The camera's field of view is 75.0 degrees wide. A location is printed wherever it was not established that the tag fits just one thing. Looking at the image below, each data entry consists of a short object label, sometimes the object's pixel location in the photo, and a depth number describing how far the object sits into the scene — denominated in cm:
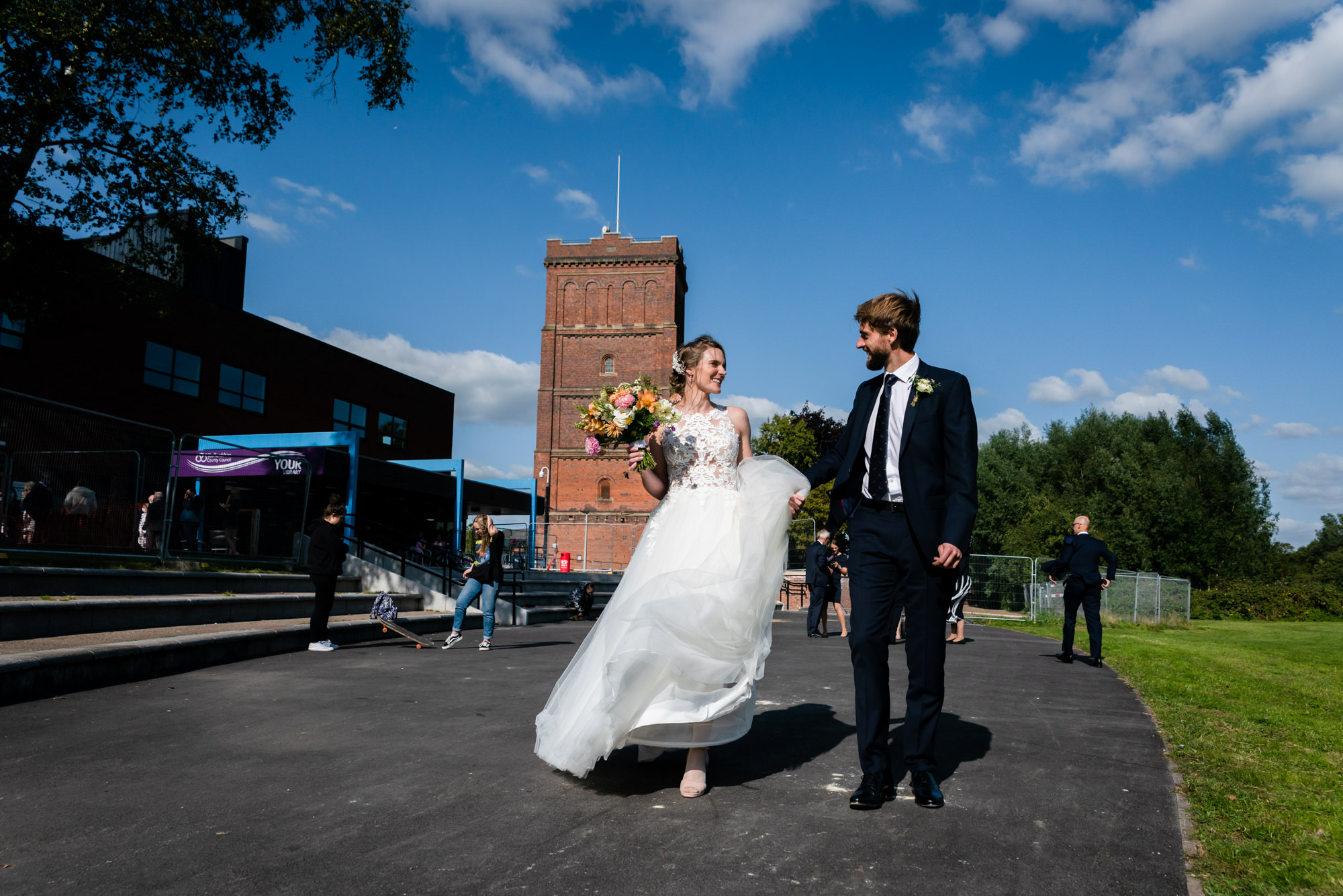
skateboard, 1145
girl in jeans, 1184
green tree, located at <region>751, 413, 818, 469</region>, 4838
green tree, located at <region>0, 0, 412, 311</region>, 1346
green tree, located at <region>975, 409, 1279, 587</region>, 3825
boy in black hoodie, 1055
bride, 378
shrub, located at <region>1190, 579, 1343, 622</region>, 3556
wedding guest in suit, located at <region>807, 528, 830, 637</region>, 1567
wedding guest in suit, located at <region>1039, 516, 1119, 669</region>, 1066
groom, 380
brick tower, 5722
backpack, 1160
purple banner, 1415
